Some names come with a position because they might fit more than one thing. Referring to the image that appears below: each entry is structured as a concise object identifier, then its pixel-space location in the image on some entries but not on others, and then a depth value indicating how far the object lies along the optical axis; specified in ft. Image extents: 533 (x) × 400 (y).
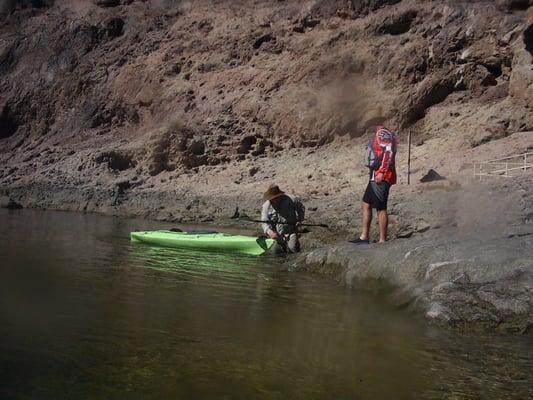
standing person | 25.04
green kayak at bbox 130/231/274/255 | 31.94
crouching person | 31.32
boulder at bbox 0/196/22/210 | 68.39
